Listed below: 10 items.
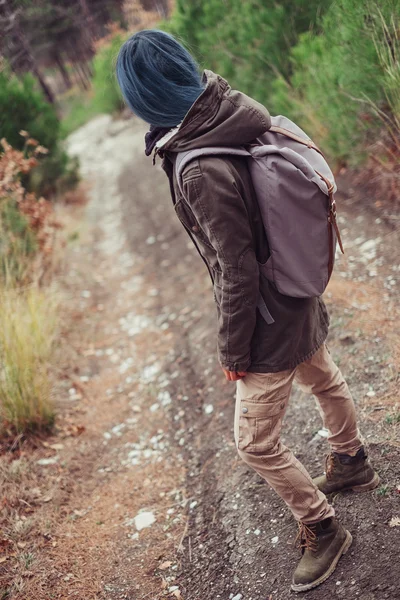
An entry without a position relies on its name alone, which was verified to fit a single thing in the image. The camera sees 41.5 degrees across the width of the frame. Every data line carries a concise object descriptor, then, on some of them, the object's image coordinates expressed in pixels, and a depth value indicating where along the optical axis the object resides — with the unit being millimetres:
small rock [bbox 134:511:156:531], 2996
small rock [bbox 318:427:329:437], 2935
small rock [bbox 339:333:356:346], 3509
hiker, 1657
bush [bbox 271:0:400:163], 3723
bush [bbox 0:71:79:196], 8109
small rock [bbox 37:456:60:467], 3598
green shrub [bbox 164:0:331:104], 5891
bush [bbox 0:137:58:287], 5074
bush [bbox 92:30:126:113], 15539
